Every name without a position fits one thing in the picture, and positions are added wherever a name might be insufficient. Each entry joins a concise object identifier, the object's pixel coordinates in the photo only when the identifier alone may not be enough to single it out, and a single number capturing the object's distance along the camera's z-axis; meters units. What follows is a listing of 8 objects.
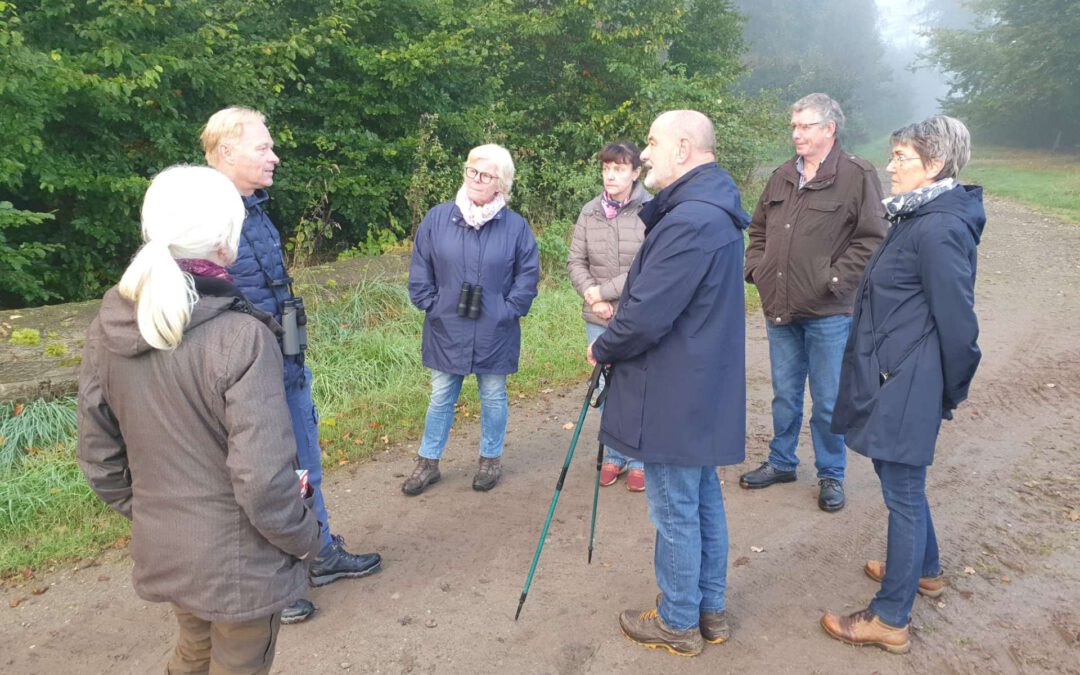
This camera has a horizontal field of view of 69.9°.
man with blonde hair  3.10
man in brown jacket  4.20
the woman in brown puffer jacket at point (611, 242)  4.51
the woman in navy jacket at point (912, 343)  2.99
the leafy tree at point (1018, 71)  31.20
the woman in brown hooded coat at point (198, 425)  2.01
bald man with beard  2.81
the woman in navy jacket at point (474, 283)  4.34
